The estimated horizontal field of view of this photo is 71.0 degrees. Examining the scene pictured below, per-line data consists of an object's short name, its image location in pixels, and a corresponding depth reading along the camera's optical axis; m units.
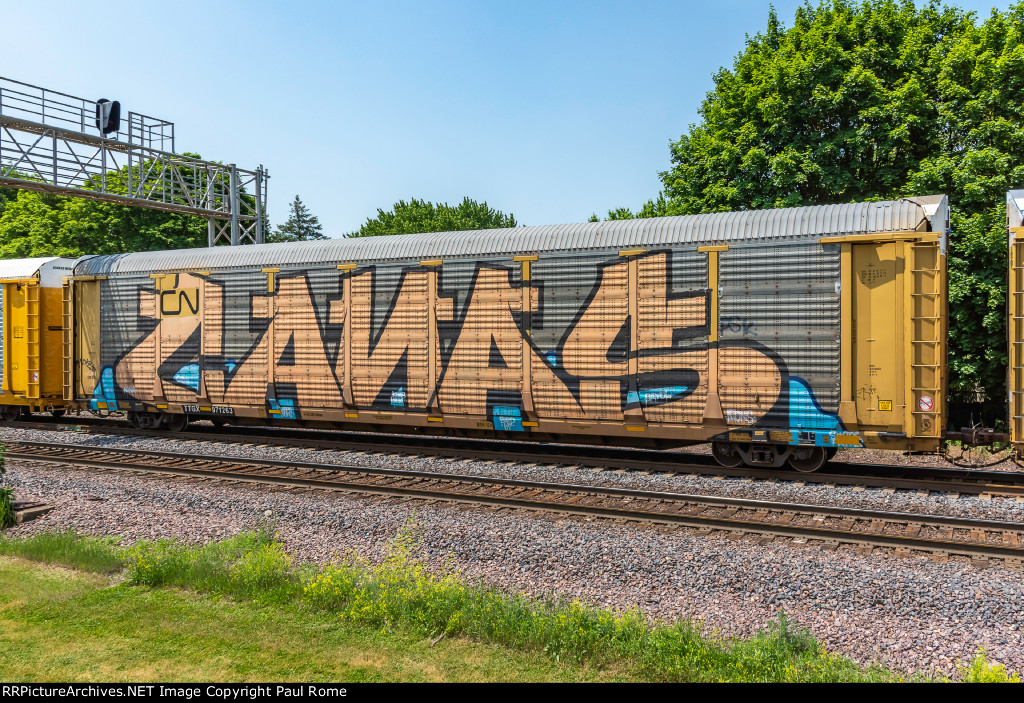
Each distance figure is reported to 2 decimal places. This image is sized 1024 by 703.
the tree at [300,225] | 76.69
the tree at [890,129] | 15.30
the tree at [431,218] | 67.19
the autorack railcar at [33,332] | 16.92
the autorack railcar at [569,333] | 10.33
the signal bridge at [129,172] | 19.22
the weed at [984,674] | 4.34
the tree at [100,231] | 38.38
